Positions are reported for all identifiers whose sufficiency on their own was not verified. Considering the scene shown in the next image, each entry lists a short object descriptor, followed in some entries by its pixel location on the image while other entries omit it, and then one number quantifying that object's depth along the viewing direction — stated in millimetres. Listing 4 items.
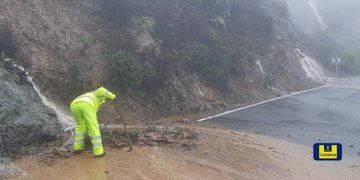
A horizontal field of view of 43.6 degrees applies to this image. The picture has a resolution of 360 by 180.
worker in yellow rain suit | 8250
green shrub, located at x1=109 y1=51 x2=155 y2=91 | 13617
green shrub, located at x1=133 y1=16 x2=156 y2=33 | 15727
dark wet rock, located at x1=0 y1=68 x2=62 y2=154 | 8383
